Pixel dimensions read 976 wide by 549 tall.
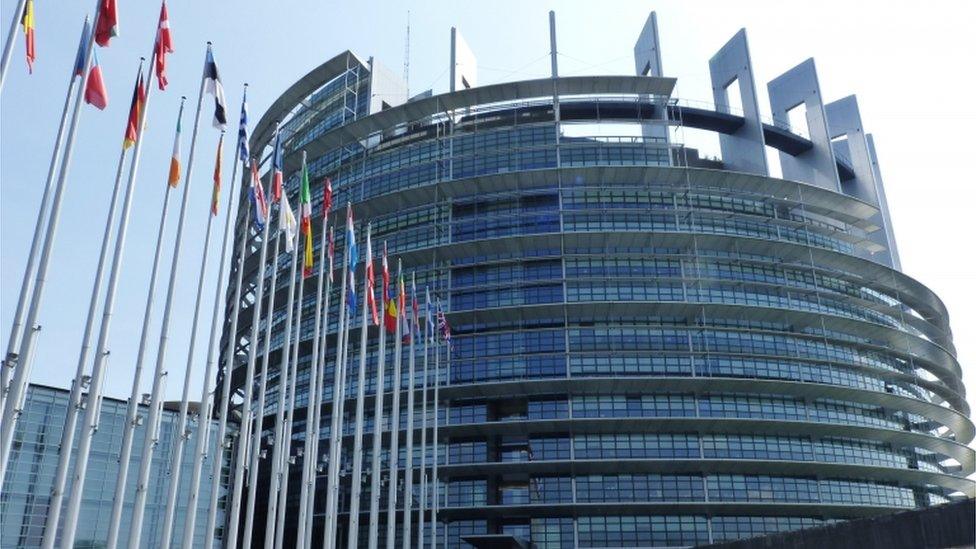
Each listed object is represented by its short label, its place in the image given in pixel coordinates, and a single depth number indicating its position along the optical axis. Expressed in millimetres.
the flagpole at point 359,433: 39250
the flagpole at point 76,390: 20359
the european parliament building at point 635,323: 59500
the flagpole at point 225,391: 28219
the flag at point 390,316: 43812
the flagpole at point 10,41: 19359
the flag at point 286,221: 32219
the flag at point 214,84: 28219
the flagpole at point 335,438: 37000
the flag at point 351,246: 38875
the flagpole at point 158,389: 23594
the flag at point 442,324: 53531
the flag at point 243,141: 31016
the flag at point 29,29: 20906
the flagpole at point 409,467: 46625
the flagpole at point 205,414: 26831
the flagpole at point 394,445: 43844
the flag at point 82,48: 22923
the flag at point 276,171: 32244
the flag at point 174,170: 27033
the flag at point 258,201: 31094
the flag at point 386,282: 42597
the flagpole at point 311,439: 35322
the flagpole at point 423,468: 48531
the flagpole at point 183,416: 25828
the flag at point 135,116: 24969
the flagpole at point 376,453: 40572
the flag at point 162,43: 25172
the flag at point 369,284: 39281
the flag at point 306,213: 34625
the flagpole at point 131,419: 23172
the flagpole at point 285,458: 35438
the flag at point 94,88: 23328
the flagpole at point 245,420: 29766
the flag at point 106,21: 22609
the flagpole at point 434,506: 50250
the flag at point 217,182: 28844
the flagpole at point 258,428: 30672
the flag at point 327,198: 38125
